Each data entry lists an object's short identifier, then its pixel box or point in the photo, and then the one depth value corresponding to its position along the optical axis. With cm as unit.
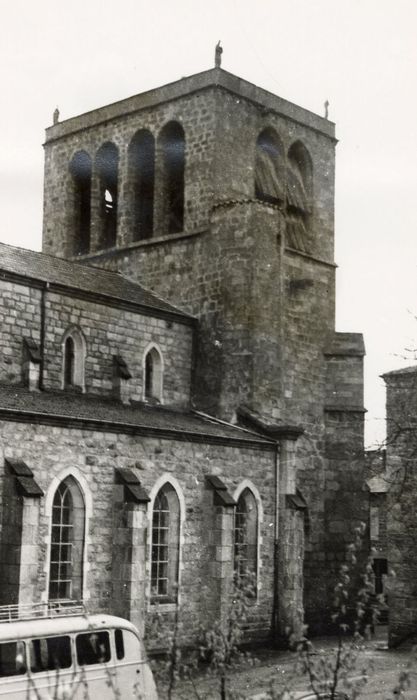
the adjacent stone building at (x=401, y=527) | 2469
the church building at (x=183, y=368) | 1939
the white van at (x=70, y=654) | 1266
